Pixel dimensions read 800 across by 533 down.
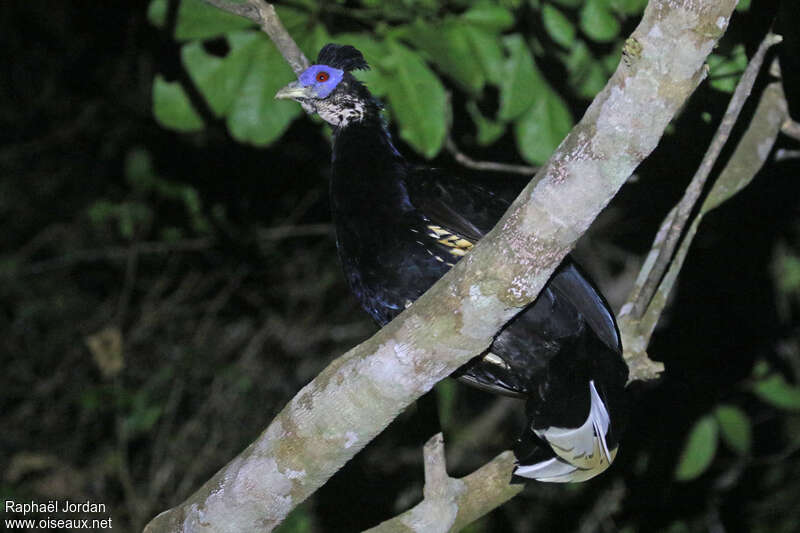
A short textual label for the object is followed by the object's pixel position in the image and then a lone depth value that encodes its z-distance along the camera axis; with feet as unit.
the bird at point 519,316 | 16.53
